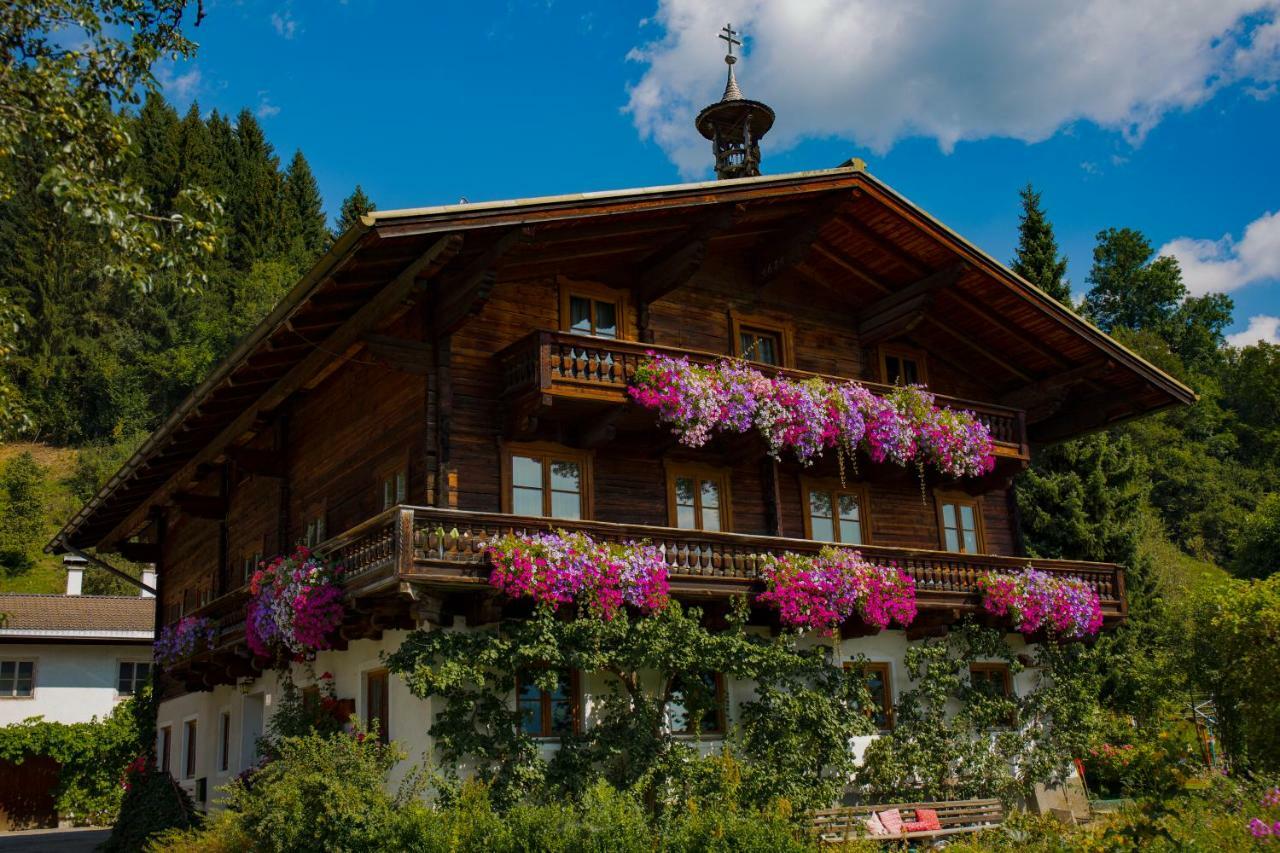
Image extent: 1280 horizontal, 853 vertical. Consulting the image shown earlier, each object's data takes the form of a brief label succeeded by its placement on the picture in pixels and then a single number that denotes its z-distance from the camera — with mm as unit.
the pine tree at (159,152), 82812
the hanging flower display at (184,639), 23469
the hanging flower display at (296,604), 17625
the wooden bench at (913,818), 18578
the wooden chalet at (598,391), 18094
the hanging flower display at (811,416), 19172
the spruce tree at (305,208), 91812
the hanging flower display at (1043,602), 22094
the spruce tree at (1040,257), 38500
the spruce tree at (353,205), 86125
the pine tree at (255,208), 88000
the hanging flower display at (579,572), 16672
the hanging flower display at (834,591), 19094
